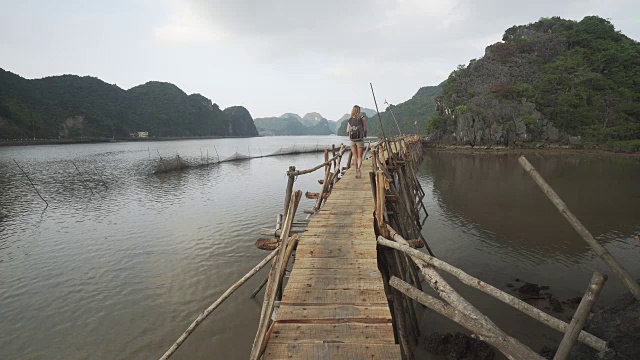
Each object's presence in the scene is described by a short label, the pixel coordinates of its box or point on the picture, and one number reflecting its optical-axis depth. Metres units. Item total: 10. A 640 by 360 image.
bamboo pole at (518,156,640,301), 3.82
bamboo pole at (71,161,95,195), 23.22
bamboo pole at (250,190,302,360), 3.02
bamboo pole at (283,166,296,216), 6.50
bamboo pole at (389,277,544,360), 3.05
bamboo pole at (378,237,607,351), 3.68
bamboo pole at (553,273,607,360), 2.69
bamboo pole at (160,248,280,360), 4.62
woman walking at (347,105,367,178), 10.52
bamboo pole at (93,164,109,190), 24.03
